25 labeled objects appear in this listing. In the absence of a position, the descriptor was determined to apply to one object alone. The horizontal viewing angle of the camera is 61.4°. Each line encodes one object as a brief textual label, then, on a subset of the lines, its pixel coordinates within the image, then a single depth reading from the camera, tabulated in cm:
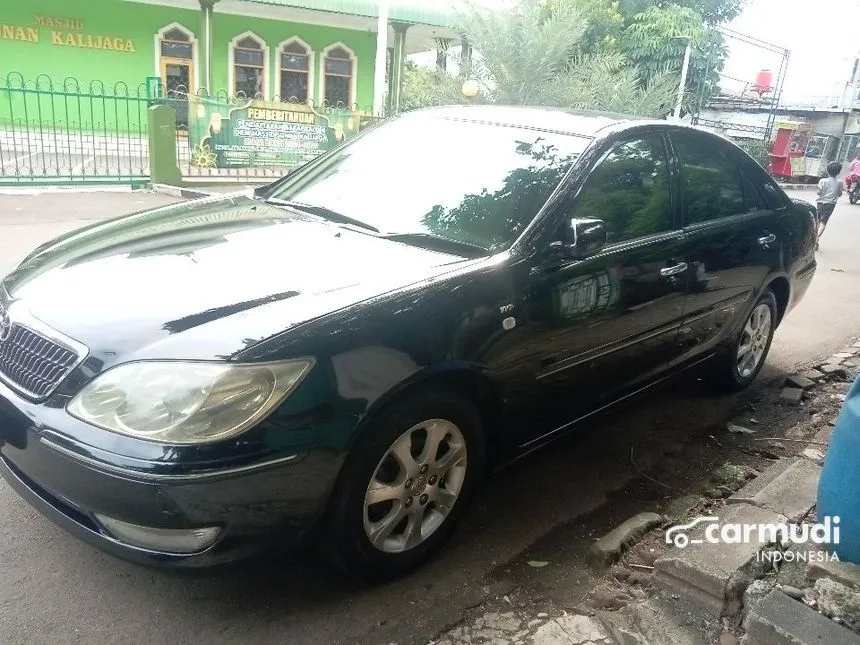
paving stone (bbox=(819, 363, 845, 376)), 522
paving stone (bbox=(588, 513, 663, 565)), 288
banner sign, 1216
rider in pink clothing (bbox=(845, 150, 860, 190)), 2055
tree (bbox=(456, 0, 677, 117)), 1142
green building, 1698
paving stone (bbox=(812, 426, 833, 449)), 395
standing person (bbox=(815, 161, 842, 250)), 1198
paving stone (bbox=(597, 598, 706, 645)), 236
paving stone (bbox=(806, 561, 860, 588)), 215
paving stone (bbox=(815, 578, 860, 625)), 207
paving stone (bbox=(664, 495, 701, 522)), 324
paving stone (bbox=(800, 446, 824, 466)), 335
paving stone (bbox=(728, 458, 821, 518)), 283
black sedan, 208
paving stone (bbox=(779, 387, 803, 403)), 471
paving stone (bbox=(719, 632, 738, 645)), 227
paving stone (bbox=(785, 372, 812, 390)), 493
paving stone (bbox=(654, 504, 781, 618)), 239
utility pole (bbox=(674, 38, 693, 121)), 1608
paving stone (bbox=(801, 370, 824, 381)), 511
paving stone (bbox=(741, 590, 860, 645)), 200
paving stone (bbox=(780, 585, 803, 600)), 221
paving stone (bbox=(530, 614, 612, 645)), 237
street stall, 2508
